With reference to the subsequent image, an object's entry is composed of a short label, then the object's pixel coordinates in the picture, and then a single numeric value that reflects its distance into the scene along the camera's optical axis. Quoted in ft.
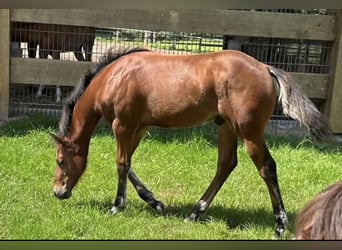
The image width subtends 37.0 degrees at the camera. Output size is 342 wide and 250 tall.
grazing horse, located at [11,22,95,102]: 13.82
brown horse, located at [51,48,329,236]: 7.30
